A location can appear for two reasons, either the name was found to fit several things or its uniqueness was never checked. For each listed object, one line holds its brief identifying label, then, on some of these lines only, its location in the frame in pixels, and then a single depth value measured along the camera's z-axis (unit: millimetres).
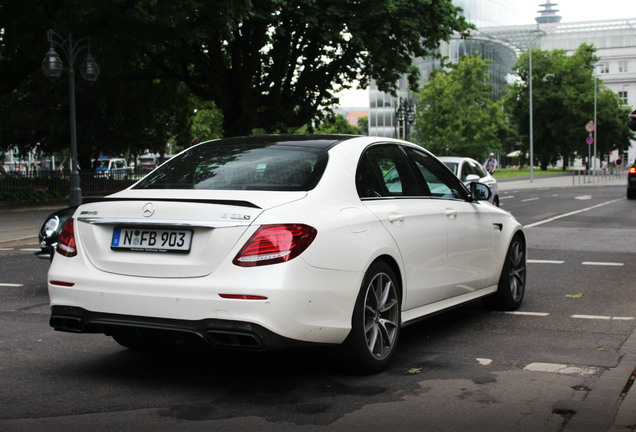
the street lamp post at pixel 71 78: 21328
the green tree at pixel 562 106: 90375
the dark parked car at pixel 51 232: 8711
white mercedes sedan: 4648
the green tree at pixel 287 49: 23922
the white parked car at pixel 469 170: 19109
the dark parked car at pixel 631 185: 31216
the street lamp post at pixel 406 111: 40750
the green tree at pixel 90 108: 27578
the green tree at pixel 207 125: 84000
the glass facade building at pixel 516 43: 114562
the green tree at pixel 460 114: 77312
